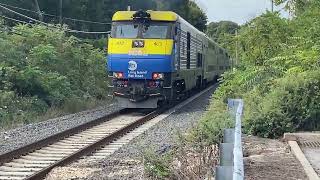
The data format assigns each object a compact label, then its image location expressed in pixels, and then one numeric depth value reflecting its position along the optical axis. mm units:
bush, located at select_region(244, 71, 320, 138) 10664
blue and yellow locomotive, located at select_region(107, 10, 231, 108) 19438
